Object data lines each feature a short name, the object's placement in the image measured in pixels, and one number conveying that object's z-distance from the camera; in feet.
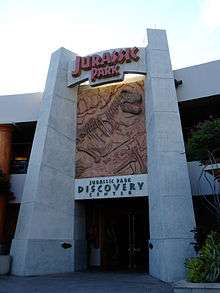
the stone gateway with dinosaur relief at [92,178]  30.46
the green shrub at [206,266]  20.56
